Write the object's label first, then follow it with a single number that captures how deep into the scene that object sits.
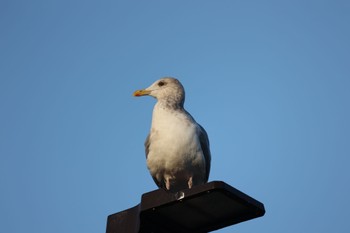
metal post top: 10.90
